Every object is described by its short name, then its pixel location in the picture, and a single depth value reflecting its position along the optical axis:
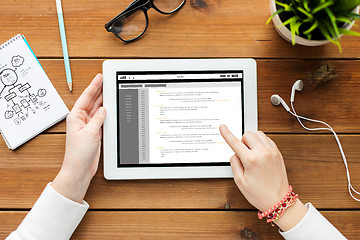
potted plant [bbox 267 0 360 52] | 0.57
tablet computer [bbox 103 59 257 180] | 0.71
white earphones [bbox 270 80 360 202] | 0.74
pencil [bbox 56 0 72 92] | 0.74
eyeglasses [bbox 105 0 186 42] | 0.73
